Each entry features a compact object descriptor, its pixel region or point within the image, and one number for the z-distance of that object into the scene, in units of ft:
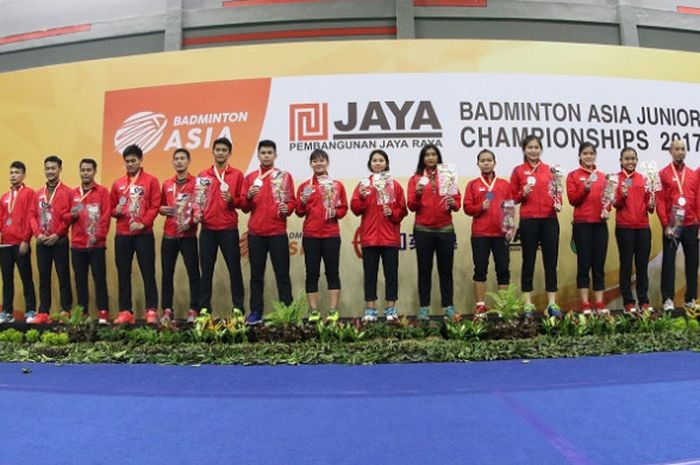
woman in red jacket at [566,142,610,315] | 14.46
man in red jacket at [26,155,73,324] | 15.51
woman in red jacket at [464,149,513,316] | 14.46
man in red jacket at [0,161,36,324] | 15.89
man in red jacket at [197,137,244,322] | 14.42
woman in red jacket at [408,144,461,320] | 14.29
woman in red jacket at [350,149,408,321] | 14.21
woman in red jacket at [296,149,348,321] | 14.32
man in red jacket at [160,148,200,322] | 14.53
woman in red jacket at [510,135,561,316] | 14.25
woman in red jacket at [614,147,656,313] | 14.69
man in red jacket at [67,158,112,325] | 15.21
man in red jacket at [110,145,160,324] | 14.76
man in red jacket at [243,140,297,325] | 14.21
